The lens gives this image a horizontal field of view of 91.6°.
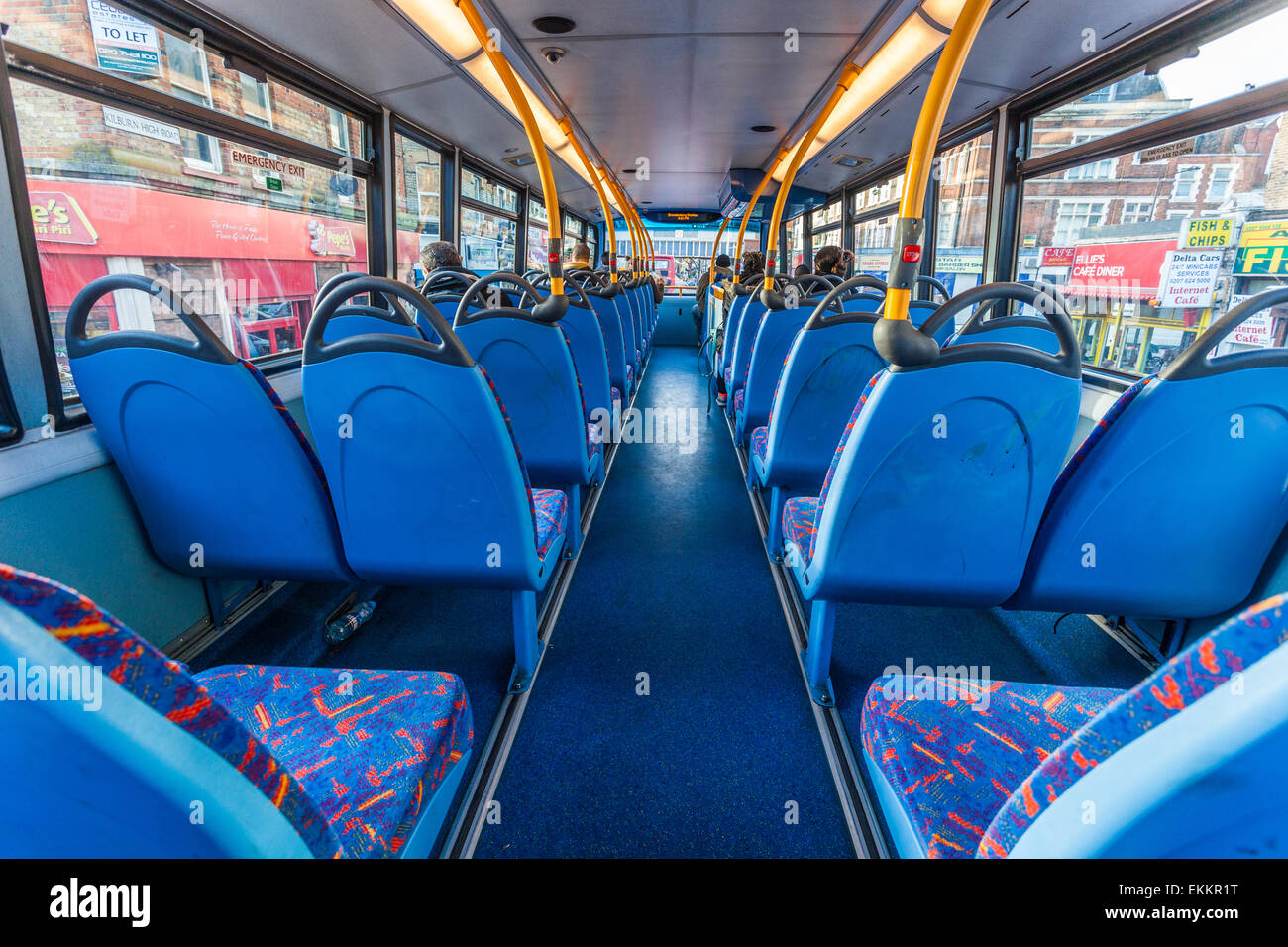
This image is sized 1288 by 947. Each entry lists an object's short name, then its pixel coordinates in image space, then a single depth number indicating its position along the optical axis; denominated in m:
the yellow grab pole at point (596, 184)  4.96
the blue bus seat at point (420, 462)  1.58
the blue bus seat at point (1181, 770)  0.38
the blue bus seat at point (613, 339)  4.92
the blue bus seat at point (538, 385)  2.66
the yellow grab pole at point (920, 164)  1.42
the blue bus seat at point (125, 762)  0.38
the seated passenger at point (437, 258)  3.74
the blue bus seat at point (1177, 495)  1.46
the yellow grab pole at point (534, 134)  2.31
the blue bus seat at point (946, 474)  1.47
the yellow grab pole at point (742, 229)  4.67
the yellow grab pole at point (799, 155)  3.04
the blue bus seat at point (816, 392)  2.60
